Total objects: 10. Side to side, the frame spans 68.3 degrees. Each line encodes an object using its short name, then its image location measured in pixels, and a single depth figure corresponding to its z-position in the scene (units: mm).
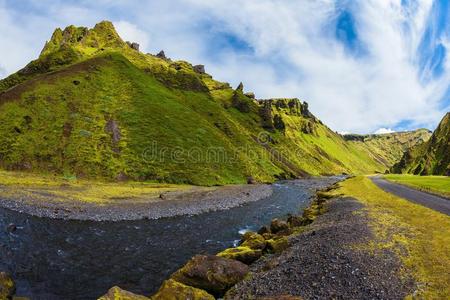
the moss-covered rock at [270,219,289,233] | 45094
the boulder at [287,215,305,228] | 47938
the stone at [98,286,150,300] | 19906
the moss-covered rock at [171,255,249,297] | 25328
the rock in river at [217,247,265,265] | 31703
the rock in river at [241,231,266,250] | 35288
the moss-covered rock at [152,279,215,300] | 21812
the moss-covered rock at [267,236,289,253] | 33375
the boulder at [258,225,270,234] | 45062
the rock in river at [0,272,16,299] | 23753
